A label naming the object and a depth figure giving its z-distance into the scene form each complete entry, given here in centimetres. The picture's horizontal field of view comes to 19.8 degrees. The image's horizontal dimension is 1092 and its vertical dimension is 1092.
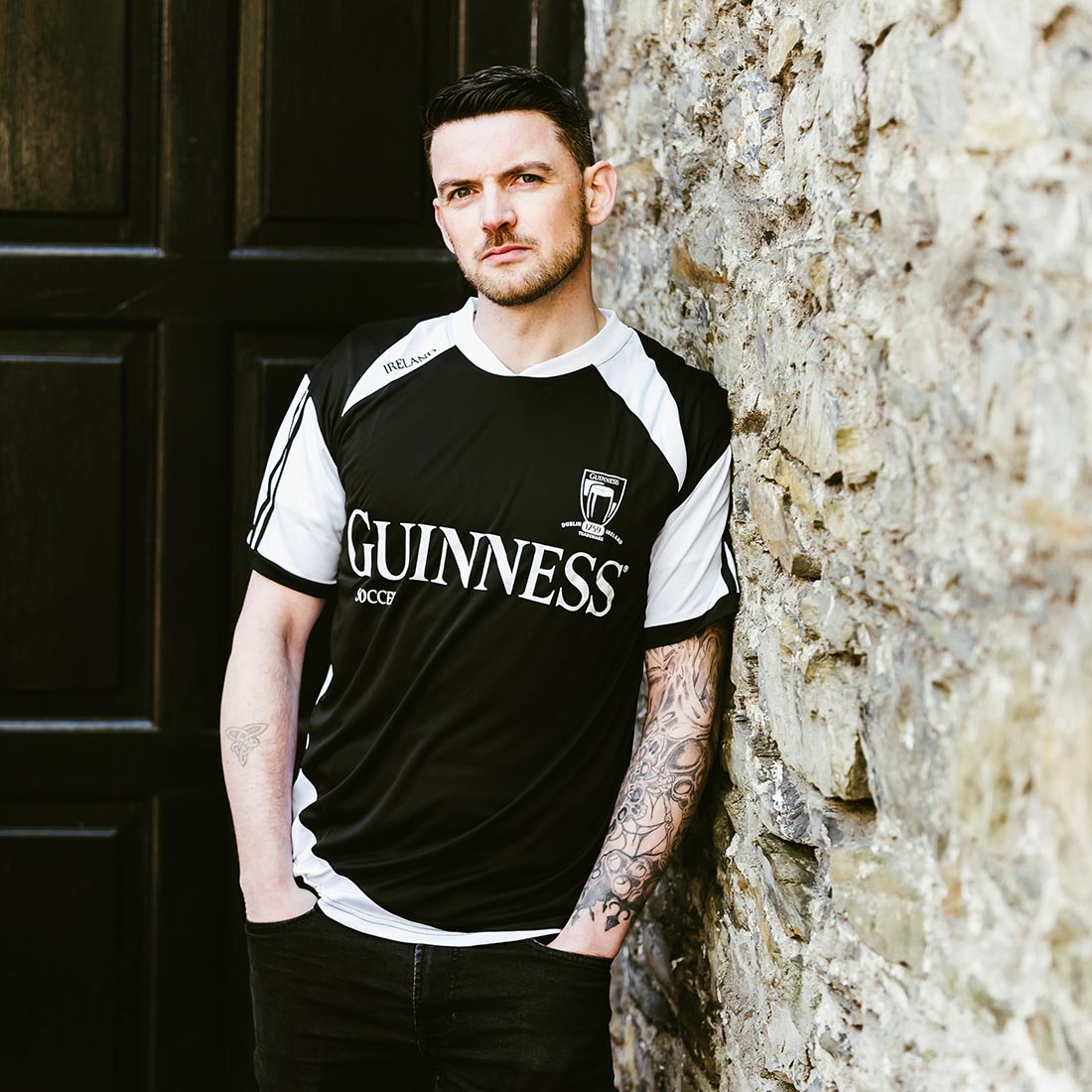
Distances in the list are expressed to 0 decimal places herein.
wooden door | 373
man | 325
